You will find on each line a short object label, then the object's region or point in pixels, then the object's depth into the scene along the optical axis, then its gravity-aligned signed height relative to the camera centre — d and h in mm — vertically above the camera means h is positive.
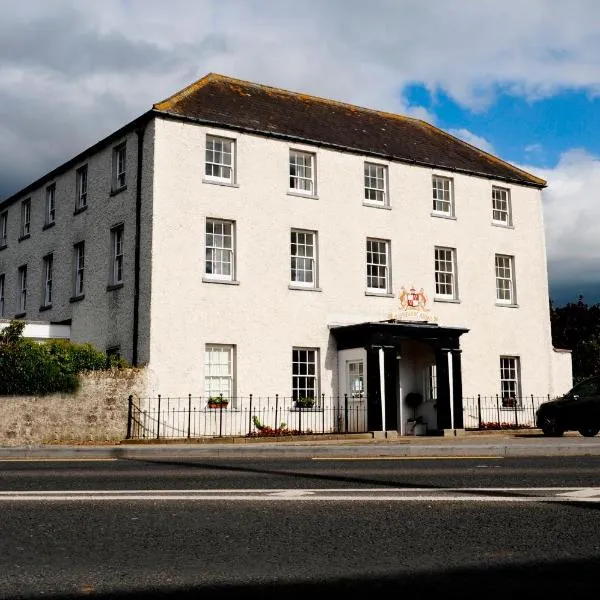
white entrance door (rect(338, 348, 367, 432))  24891 +822
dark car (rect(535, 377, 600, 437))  22375 +61
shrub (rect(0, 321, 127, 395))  19938 +1330
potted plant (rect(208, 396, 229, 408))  23141 +426
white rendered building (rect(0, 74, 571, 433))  23531 +5108
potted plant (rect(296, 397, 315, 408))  24547 +429
